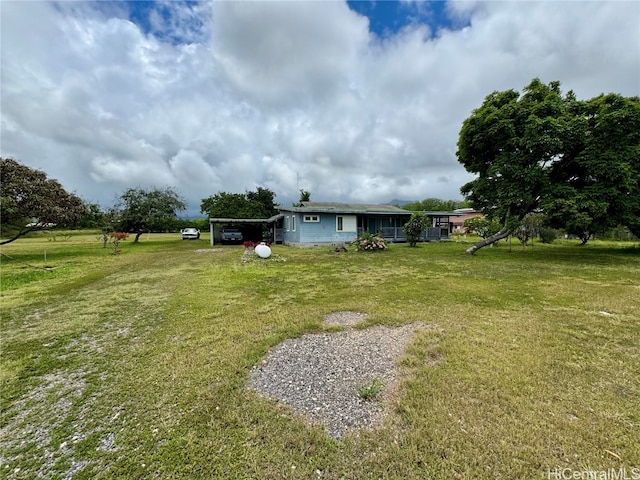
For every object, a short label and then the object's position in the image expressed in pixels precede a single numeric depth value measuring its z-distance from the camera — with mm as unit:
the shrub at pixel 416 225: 17766
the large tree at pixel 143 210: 23672
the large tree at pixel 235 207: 28594
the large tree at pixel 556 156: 10672
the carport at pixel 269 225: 20811
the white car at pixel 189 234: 29773
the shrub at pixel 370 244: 15875
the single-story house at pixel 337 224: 18688
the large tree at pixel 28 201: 13429
